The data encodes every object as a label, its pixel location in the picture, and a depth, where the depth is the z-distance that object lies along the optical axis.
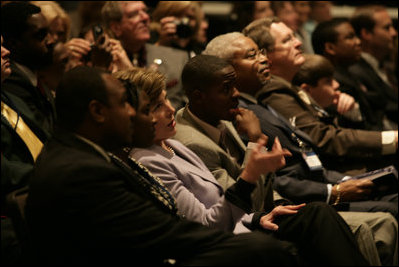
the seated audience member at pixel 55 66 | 7.10
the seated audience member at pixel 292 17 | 10.93
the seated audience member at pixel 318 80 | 8.22
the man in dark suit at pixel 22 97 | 5.50
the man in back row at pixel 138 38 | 8.61
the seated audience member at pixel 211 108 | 5.90
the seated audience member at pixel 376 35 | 11.10
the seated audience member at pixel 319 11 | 12.67
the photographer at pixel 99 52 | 7.84
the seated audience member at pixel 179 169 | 5.08
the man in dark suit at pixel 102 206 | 3.95
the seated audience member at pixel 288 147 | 6.67
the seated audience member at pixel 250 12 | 10.12
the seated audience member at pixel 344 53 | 9.17
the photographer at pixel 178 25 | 9.13
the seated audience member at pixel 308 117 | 7.37
